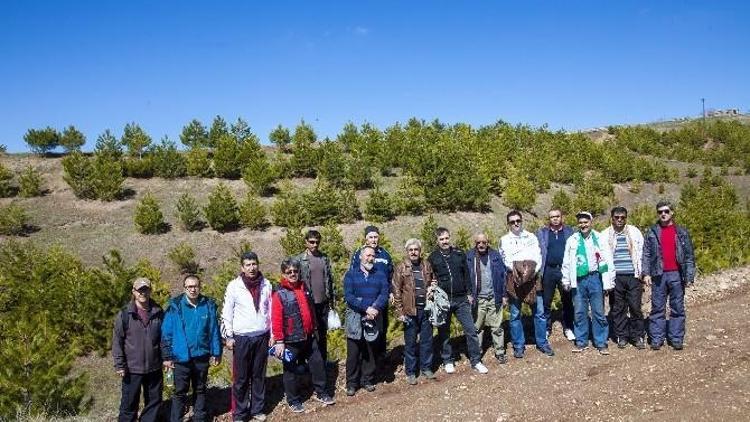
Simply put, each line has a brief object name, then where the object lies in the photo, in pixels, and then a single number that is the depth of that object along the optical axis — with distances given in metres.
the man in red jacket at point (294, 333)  5.94
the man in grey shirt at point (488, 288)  7.00
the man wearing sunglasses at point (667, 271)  7.18
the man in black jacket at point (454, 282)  6.74
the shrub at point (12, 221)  17.69
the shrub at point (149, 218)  18.11
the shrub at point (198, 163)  23.20
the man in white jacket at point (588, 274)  7.23
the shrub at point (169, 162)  23.19
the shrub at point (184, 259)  16.20
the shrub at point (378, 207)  19.39
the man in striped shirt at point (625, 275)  7.22
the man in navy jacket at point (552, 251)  7.36
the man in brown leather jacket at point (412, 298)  6.53
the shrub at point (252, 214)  18.56
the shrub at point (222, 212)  18.31
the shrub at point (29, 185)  21.00
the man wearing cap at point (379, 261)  6.40
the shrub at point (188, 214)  18.45
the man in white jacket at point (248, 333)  5.83
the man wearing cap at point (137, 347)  5.43
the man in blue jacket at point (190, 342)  5.56
